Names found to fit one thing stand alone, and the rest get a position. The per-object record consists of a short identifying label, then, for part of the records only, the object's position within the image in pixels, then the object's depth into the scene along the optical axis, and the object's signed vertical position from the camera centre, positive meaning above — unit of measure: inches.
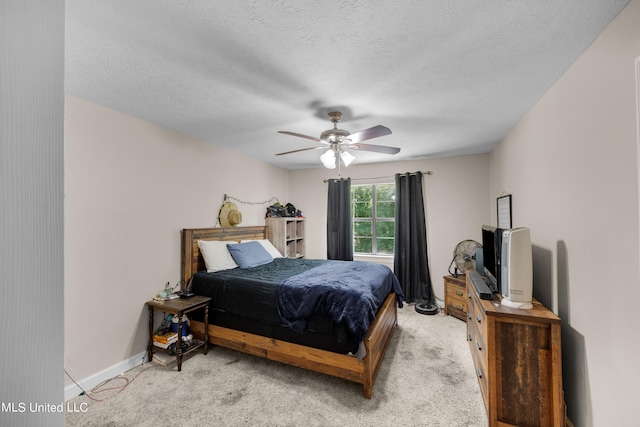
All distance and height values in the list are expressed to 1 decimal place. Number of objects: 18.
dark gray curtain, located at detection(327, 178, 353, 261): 186.1 -3.5
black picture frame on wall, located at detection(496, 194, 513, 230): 118.3 +1.4
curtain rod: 167.4 +26.4
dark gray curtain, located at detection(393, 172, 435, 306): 164.9 -16.3
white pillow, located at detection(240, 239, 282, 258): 155.0 -19.0
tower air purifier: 71.2 -15.2
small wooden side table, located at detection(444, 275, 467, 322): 137.6 -44.0
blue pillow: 129.6 -19.1
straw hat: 140.5 +0.7
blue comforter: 83.6 -28.4
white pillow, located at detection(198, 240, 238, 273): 120.8 -18.0
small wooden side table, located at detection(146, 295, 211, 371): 96.2 -34.2
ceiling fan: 88.9 +26.8
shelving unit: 173.3 -12.8
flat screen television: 86.1 -15.3
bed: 84.1 -44.0
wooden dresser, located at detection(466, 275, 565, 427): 64.2 -38.6
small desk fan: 142.6 -22.6
